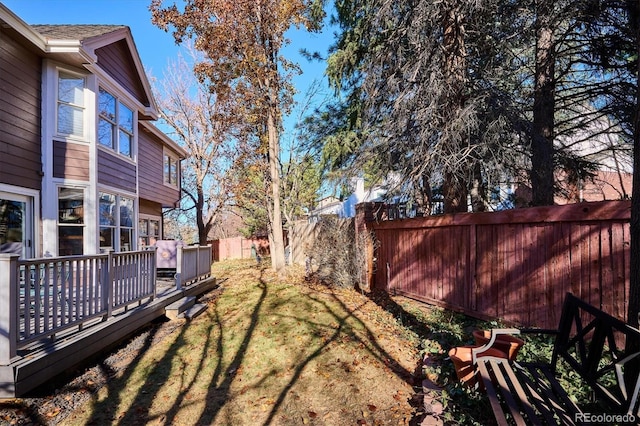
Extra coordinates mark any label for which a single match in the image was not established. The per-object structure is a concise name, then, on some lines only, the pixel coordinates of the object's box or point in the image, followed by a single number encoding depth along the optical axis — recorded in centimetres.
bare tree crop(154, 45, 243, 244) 1950
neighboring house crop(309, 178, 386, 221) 1584
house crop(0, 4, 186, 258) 646
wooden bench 211
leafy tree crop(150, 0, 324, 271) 998
